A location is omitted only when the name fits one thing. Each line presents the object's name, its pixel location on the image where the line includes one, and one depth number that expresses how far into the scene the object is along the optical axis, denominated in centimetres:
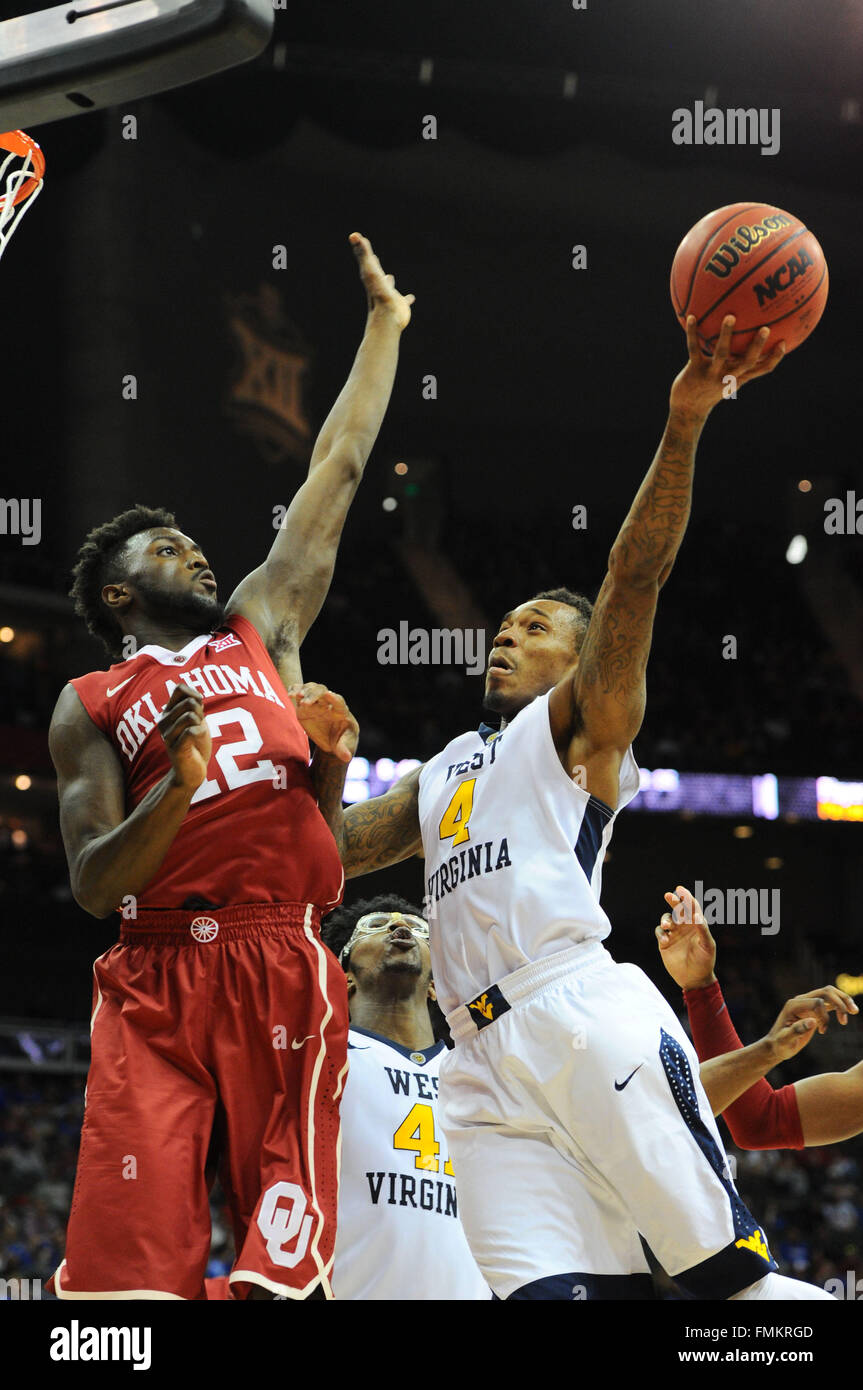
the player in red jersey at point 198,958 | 299
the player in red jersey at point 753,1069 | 420
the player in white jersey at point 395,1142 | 443
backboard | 268
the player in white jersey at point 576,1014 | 340
